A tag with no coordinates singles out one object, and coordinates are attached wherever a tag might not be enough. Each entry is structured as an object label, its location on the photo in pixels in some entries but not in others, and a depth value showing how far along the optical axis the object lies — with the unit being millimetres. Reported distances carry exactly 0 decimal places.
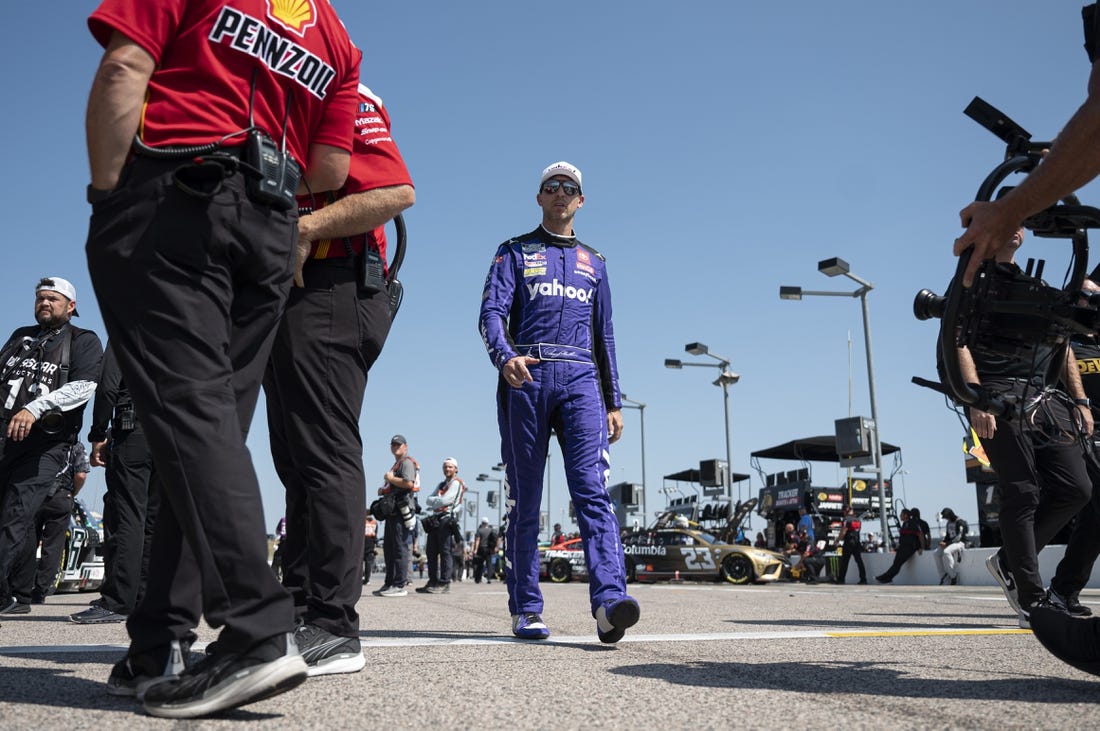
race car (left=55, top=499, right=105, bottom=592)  10148
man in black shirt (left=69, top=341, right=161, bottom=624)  5398
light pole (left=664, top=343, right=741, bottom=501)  28672
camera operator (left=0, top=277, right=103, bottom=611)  5258
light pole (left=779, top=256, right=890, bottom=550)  20500
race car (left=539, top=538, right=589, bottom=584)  24828
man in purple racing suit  4031
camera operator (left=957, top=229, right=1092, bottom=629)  4336
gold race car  20703
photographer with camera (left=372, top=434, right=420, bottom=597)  10672
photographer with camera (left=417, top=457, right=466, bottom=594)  11977
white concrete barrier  15109
